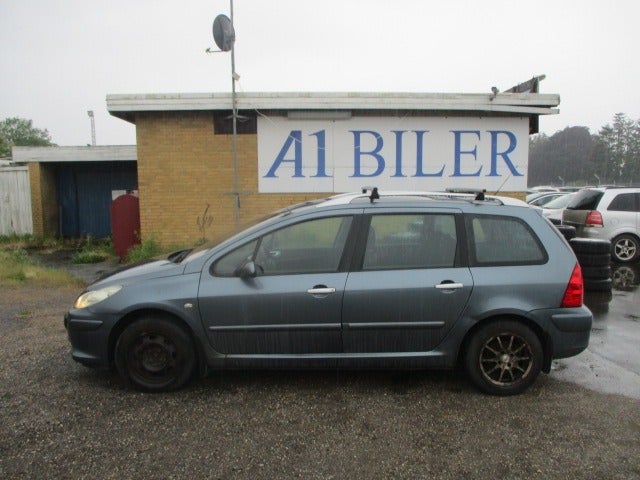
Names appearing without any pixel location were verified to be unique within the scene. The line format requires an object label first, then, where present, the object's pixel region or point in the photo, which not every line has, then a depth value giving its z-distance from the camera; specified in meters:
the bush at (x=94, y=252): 11.12
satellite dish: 8.93
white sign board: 10.07
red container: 10.53
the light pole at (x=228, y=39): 8.95
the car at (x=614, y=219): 10.59
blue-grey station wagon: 3.97
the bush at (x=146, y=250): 9.88
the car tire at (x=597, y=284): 7.80
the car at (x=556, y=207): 13.04
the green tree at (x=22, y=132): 67.31
